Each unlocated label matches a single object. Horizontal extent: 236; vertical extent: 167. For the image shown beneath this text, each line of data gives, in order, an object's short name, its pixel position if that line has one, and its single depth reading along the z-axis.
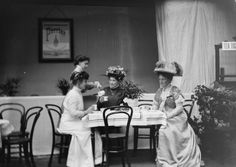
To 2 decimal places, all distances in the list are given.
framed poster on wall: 7.86
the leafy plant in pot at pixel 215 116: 5.53
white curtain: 6.58
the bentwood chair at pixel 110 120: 4.84
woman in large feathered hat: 4.91
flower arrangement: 5.71
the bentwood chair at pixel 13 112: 6.14
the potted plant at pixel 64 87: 6.89
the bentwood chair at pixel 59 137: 5.44
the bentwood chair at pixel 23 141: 4.86
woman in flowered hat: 5.53
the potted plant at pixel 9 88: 6.76
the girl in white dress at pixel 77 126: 4.98
